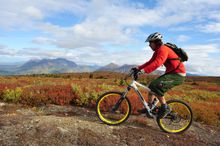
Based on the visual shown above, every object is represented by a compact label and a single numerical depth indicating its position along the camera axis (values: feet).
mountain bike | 17.86
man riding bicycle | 16.72
